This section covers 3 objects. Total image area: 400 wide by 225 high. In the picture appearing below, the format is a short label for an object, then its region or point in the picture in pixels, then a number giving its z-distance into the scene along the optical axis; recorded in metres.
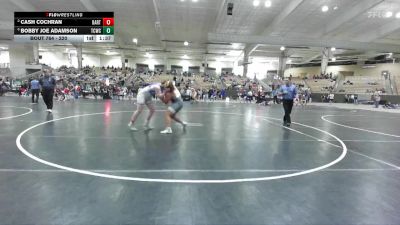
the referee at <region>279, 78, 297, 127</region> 10.12
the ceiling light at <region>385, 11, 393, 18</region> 27.17
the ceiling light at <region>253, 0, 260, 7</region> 25.75
